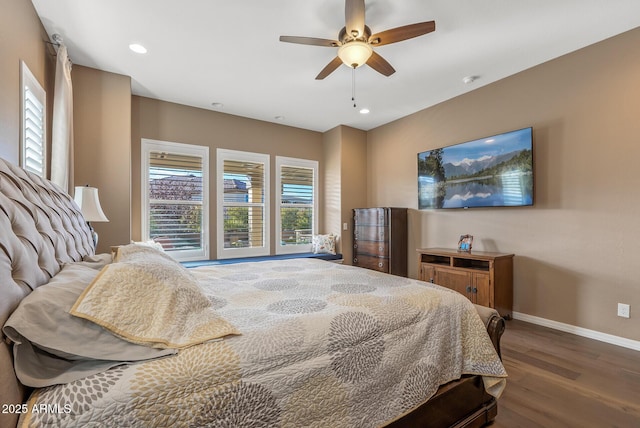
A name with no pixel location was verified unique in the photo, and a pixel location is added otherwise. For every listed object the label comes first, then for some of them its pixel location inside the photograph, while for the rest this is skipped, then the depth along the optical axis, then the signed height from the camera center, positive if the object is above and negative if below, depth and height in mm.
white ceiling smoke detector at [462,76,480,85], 3311 +1659
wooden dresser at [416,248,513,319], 3027 -665
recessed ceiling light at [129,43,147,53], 2678 +1654
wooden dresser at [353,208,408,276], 4309 -341
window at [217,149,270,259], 4363 +241
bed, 714 -424
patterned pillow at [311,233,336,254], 4906 -452
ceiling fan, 1970 +1374
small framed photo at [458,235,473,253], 3509 -321
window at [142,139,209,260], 3857 +302
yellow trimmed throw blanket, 842 -289
